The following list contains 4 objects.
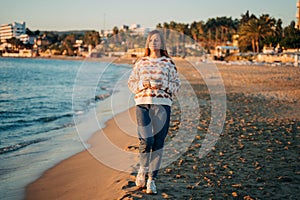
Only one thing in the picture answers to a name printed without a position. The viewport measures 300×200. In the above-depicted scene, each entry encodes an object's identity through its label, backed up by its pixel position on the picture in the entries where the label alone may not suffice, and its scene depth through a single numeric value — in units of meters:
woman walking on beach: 3.75
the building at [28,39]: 179.38
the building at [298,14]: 74.20
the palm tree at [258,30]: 65.88
